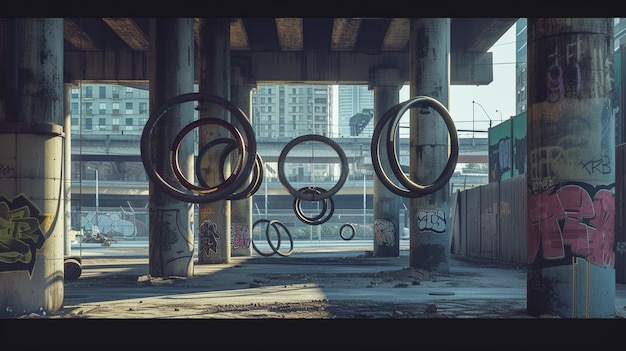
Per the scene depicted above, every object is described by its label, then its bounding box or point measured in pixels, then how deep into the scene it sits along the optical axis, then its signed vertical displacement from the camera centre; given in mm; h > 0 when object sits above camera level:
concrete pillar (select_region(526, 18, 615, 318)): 17719 +324
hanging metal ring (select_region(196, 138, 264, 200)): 31928 +532
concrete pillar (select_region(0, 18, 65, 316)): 18875 +343
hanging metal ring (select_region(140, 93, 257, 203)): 22062 +651
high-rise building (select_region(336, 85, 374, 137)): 166250 +12861
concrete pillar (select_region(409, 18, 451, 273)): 33688 +1516
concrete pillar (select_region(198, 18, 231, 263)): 39750 +3559
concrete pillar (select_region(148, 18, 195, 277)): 30891 +1472
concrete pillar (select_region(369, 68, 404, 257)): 50188 -999
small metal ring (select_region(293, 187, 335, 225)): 38750 -1482
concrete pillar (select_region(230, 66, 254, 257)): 49672 -1650
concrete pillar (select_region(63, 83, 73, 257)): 45491 +3833
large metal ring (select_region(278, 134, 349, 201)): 34625 +398
